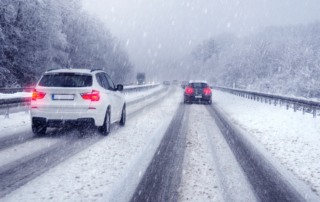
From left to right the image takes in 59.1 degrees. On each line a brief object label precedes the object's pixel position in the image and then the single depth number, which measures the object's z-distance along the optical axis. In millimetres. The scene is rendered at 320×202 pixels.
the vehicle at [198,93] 18953
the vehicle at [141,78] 70375
